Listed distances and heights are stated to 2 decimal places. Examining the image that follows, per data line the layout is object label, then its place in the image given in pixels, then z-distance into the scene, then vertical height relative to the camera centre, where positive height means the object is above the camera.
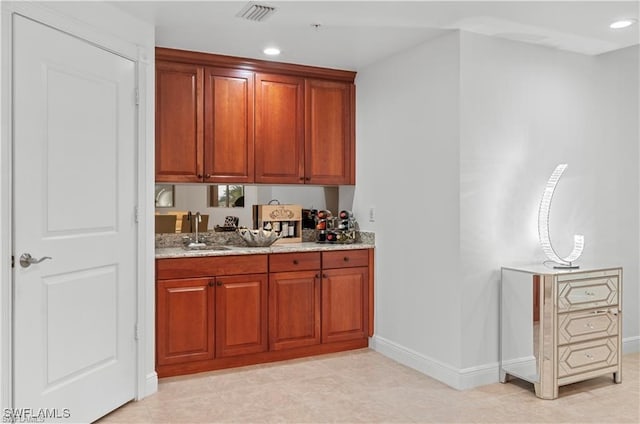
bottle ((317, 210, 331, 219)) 4.74 -0.03
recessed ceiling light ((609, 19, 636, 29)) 3.36 +1.19
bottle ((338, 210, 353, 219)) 4.70 -0.03
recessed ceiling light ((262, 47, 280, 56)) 3.96 +1.19
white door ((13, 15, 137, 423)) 2.60 -0.08
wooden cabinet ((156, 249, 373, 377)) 3.73 -0.73
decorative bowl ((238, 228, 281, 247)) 4.27 -0.21
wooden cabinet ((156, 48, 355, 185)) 4.02 +0.72
